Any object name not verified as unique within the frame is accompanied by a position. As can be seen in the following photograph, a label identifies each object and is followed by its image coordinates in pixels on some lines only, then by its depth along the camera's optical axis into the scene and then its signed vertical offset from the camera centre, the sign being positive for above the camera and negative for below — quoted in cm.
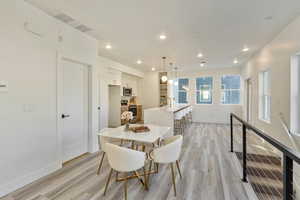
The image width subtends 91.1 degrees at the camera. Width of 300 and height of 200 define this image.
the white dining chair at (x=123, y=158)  187 -77
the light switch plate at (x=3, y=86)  206 +19
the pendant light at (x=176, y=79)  816 +109
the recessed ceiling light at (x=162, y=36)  350 +152
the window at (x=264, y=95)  434 +10
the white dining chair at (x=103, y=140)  247 -71
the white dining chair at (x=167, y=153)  209 -78
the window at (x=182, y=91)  818 +44
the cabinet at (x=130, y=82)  739 +89
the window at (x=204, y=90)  769 +47
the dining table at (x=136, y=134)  228 -60
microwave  694 +34
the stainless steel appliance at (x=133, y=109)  738 -51
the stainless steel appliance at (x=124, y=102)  698 -15
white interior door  312 -25
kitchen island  438 -56
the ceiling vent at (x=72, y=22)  270 +152
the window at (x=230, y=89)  730 +49
